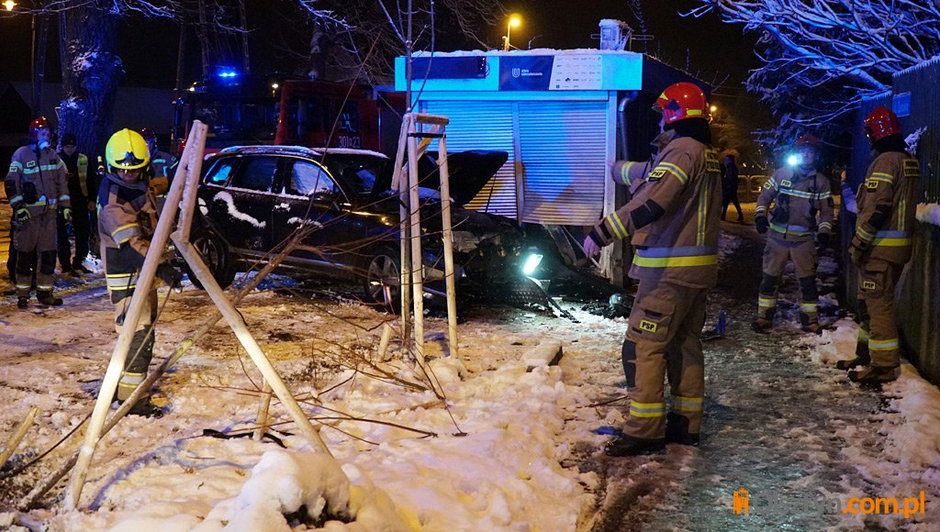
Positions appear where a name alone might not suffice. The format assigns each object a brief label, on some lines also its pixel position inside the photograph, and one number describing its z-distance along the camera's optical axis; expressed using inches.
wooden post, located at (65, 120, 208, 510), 143.9
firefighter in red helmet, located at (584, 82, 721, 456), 199.3
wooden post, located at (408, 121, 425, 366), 253.9
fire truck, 668.1
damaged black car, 367.2
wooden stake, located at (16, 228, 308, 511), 152.8
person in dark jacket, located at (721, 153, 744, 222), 790.2
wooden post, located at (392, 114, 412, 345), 257.3
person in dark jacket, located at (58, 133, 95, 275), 430.9
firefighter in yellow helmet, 220.8
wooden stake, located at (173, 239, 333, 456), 145.6
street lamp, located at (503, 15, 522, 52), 871.1
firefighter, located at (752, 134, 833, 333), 330.6
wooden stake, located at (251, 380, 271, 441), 193.8
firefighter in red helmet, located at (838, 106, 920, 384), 262.1
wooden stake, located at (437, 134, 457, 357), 264.2
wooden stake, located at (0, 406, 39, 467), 161.3
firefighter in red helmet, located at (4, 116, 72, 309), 353.1
